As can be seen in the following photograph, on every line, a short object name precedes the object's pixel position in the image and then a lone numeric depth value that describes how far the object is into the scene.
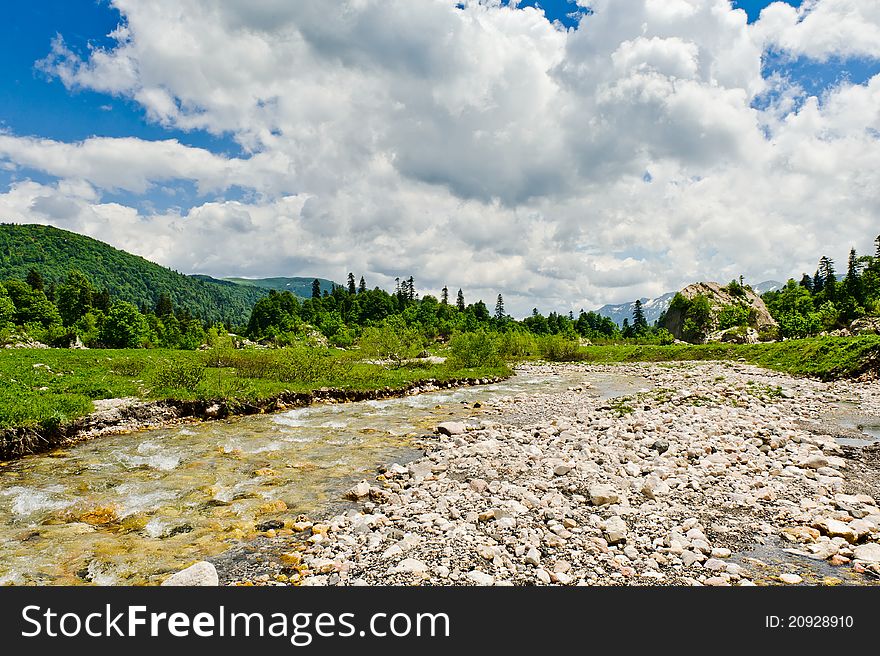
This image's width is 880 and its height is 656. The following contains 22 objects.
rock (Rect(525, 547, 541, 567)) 6.72
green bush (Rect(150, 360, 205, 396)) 24.42
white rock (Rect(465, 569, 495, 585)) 6.22
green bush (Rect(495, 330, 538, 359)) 75.62
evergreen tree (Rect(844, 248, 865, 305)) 112.22
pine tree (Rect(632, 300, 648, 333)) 181.12
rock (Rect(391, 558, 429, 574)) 6.62
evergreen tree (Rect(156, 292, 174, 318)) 161.59
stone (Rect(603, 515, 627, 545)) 7.27
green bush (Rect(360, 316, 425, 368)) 54.47
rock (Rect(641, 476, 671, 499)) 9.36
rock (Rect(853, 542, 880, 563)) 6.50
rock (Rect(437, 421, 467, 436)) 18.91
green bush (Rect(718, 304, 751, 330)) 125.94
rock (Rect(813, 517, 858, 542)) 7.16
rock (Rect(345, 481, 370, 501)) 10.69
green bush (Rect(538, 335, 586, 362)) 93.49
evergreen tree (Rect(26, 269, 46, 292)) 133.25
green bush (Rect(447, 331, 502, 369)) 56.62
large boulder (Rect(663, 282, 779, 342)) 126.06
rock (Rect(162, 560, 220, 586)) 6.76
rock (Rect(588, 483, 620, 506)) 8.96
